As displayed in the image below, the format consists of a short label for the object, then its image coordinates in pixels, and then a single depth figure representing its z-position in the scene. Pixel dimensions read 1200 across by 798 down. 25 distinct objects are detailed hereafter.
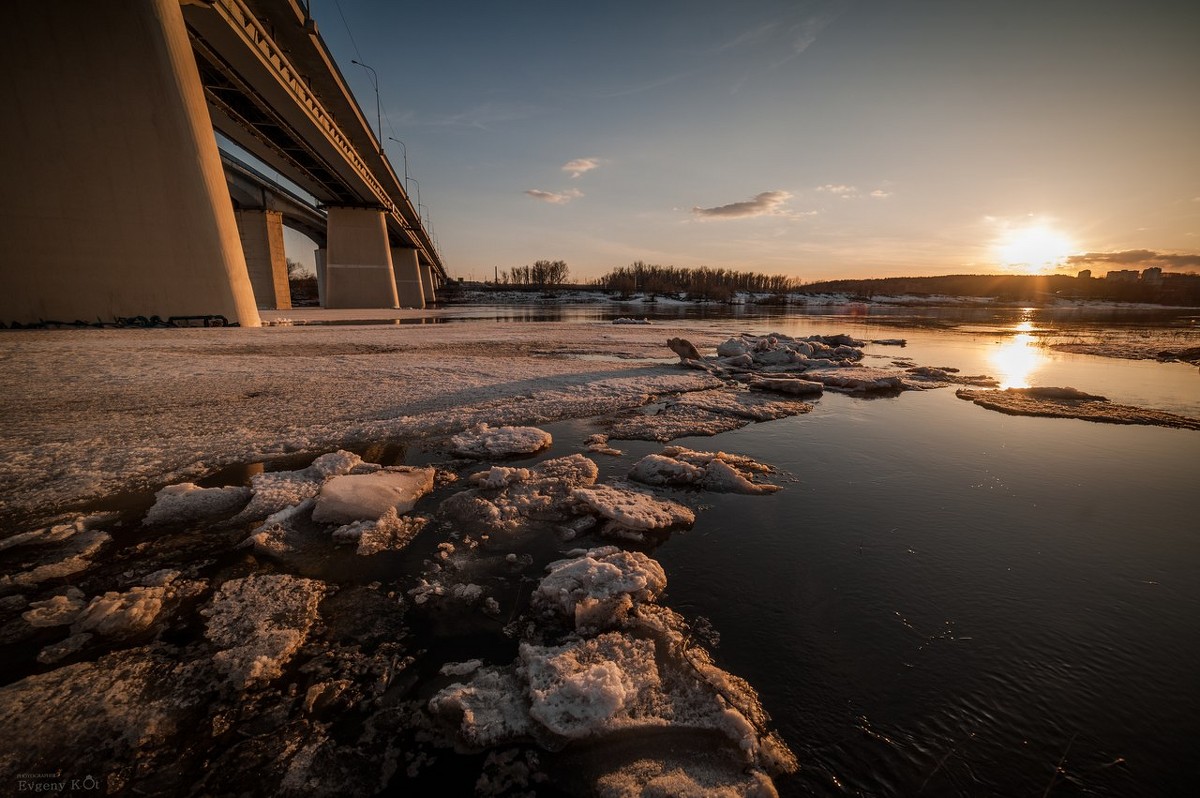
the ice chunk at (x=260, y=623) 1.90
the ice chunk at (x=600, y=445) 4.72
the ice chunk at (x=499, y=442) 4.56
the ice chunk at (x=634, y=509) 3.12
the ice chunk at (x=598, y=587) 2.23
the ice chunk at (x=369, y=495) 3.11
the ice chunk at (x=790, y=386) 7.96
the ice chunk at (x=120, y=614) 2.08
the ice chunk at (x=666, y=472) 3.93
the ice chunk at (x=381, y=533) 2.85
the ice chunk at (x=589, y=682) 1.67
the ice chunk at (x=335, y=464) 3.78
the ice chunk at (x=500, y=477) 3.77
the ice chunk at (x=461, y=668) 1.90
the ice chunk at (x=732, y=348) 11.39
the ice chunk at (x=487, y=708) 1.62
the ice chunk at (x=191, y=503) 3.11
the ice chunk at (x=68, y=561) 2.40
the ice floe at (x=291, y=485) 3.24
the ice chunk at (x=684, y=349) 10.80
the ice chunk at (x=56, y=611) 2.12
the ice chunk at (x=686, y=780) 1.45
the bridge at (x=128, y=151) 11.14
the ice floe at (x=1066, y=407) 6.25
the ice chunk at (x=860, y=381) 8.35
